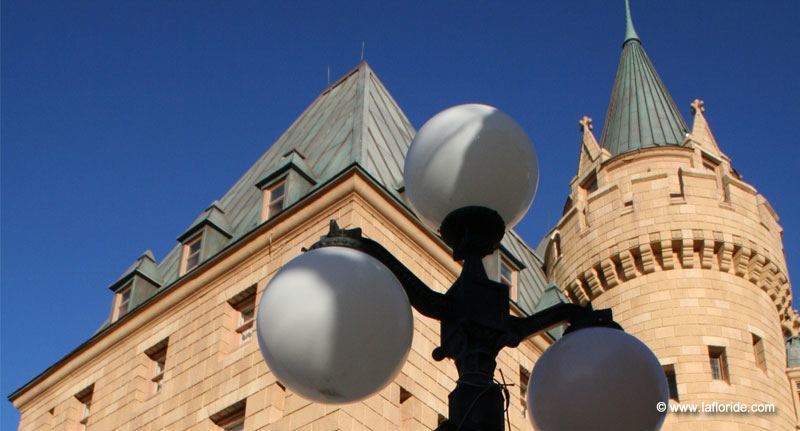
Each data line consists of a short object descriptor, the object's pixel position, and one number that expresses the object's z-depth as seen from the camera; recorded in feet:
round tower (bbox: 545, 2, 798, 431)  83.51
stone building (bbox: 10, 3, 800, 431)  66.28
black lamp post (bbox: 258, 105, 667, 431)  16.52
